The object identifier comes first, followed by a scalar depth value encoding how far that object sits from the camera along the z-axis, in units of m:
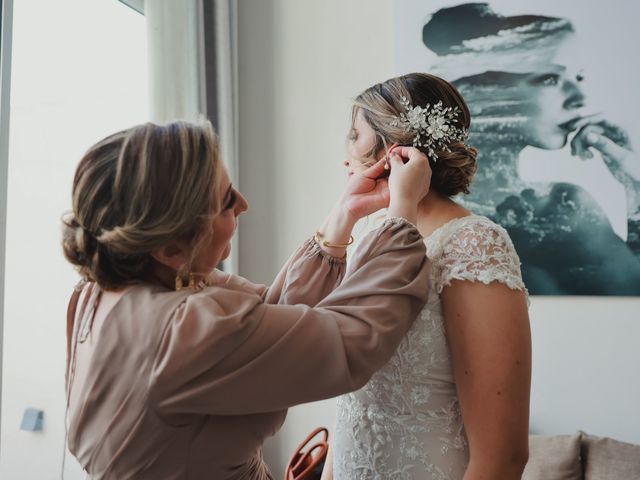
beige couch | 2.01
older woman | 0.88
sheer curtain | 2.30
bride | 1.05
